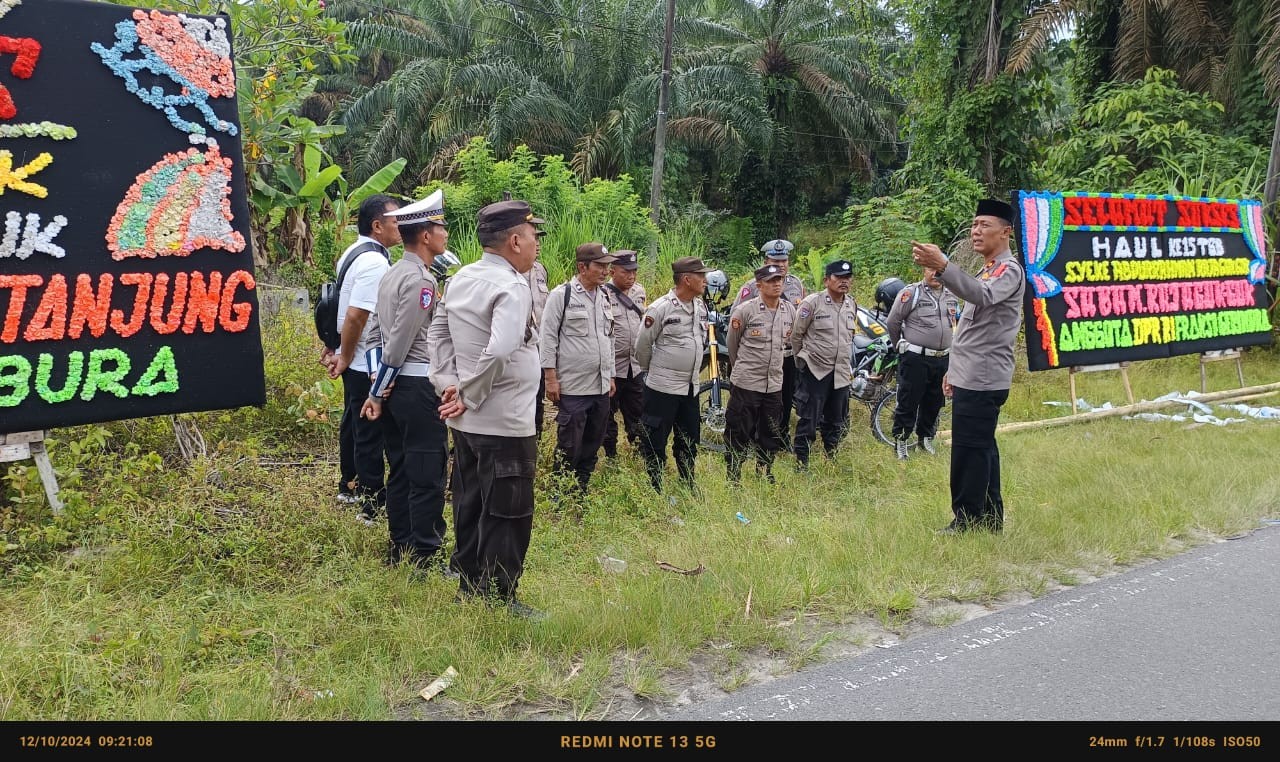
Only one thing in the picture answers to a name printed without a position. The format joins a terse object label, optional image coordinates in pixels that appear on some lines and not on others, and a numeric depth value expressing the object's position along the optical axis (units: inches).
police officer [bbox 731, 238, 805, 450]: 290.4
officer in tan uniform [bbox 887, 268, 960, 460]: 321.4
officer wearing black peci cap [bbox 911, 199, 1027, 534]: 218.4
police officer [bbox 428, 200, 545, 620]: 157.8
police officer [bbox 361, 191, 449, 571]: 182.1
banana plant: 332.2
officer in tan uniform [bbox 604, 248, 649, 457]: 279.1
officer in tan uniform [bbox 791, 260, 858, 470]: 308.7
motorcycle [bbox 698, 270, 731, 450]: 327.3
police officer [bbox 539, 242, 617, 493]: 253.1
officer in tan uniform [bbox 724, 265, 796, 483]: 279.1
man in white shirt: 196.7
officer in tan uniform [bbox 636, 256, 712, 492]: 262.4
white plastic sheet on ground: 371.6
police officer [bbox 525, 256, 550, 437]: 299.9
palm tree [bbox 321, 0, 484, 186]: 906.1
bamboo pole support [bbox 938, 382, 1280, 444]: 351.6
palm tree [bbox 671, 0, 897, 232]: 989.2
